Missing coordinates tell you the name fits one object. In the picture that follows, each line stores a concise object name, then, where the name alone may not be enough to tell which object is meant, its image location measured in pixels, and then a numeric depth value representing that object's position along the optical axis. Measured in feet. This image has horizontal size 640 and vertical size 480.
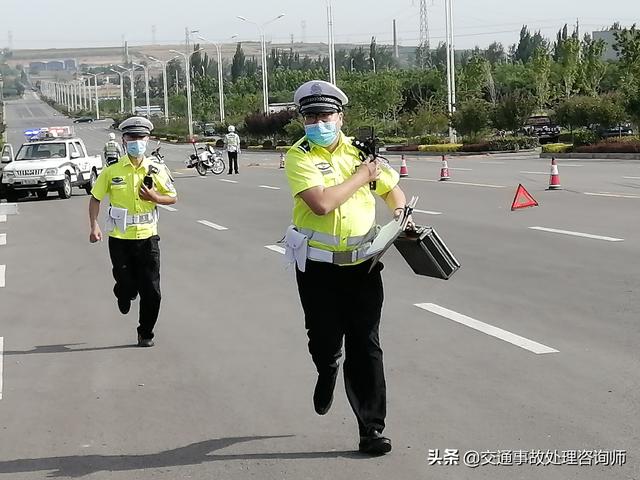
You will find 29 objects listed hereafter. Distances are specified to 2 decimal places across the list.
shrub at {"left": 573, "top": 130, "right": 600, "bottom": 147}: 146.00
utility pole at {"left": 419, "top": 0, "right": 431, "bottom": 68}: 477.77
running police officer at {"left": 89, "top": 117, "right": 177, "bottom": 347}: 28.14
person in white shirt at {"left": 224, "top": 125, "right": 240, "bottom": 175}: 127.45
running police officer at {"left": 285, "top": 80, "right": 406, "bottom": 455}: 17.65
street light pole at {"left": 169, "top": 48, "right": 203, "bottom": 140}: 312.87
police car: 94.63
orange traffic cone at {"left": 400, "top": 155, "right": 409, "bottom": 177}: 109.61
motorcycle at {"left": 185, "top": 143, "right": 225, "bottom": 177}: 131.34
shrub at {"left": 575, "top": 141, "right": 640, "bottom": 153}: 130.41
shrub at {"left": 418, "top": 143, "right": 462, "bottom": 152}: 172.33
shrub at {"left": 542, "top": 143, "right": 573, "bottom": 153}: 146.10
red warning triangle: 63.05
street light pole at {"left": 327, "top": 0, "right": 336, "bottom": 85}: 200.41
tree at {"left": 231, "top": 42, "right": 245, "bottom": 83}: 634.68
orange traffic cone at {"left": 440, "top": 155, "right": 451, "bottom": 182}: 98.22
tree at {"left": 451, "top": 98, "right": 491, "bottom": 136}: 167.43
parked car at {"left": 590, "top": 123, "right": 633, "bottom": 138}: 156.14
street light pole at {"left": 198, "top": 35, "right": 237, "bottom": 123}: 298.52
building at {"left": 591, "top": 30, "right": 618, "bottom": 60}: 393.74
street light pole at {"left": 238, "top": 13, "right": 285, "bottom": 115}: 263.29
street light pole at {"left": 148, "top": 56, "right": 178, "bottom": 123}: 400.06
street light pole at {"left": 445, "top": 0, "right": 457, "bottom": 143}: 181.75
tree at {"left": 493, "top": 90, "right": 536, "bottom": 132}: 166.40
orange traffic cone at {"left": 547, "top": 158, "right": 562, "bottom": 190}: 77.97
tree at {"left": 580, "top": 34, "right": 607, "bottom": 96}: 202.90
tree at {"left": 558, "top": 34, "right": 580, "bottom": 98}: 212.64
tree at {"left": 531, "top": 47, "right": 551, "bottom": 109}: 224.33
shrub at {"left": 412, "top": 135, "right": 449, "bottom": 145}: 193.84
